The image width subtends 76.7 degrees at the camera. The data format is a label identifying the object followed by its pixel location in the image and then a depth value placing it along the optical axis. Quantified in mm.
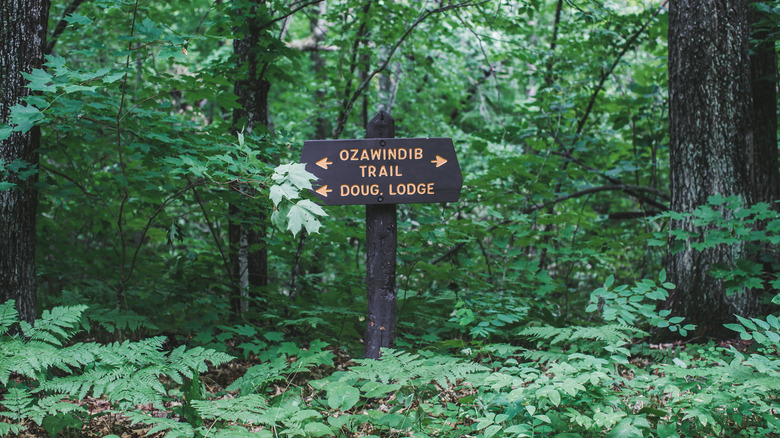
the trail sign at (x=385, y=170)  3025
